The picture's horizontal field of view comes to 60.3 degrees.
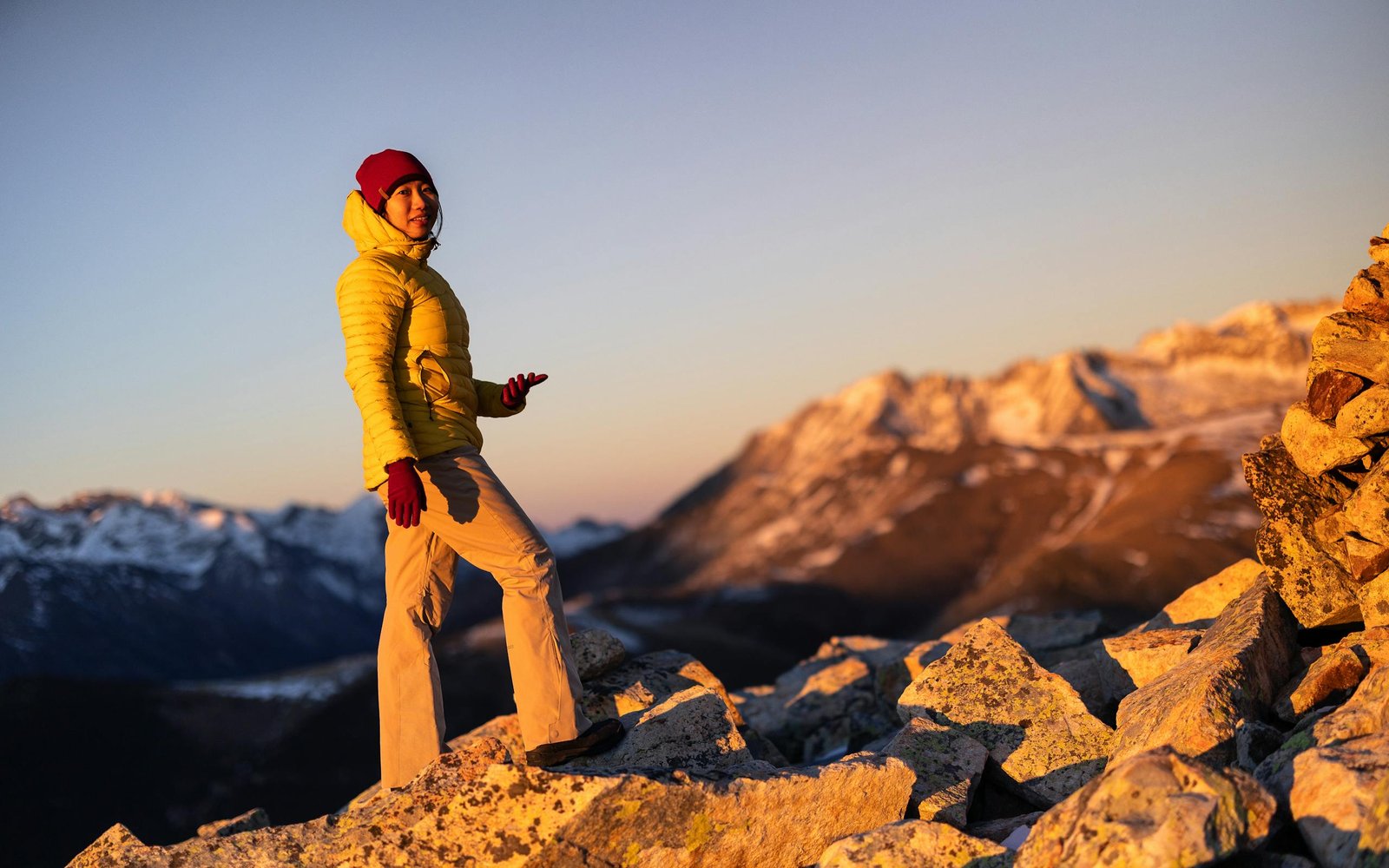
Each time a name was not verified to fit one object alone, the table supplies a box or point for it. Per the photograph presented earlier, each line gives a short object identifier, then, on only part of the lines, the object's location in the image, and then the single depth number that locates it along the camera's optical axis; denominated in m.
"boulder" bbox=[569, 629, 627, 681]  8.27
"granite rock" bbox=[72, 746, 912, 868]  4.63
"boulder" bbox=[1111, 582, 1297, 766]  5.29
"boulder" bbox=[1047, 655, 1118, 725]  7.44
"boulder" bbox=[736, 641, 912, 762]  9.47
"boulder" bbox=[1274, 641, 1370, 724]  5.69
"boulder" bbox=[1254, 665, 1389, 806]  4.78
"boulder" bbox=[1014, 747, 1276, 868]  3.80
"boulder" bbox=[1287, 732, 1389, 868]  3.89
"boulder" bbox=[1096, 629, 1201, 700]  7.03
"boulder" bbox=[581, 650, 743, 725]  7.85
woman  5.57
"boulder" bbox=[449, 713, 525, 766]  8.41
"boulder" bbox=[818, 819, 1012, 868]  4.51
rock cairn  6.15
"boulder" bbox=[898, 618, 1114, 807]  6.20
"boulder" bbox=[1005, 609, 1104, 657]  11.08
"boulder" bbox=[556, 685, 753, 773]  6.44
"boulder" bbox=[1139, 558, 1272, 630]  8.57
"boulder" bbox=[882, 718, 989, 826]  5.68
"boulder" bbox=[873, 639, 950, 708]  9.57
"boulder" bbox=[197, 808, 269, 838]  7.17
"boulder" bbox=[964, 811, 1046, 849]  5.31
